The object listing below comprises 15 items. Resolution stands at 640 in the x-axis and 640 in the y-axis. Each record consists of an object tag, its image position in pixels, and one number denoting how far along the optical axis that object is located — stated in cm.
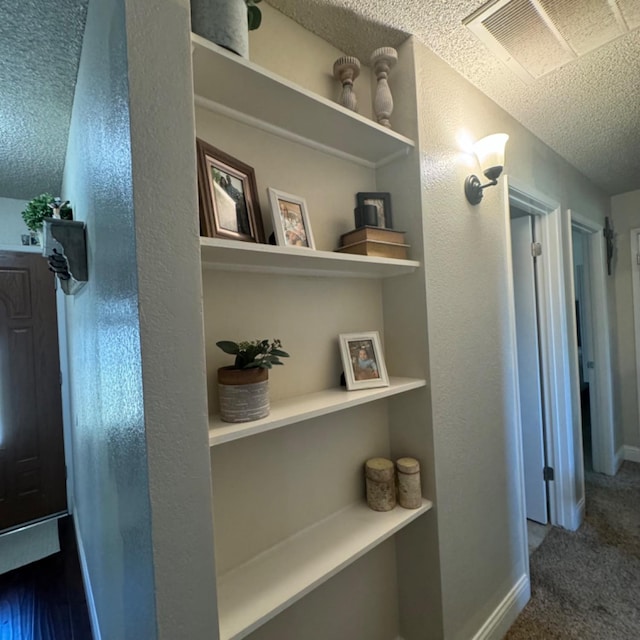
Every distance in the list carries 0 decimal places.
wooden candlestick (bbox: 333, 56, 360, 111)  120
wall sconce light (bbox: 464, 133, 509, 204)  143
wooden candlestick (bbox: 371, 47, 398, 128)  126
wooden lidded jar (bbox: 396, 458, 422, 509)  124
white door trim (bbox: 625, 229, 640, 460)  315
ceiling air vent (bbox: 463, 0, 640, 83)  118
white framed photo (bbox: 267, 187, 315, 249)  100
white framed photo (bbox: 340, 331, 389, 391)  120
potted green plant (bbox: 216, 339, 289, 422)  85
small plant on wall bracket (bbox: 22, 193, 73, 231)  160
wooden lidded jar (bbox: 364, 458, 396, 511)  125
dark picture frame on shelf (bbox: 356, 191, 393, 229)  132
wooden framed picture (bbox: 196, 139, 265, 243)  87
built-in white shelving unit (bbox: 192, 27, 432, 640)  91
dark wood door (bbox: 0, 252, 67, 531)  259
